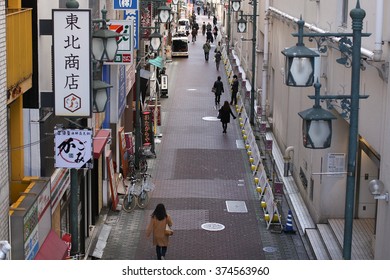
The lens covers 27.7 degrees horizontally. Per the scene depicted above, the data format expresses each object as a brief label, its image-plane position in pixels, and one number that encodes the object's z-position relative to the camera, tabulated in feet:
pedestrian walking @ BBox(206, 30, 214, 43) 232.53
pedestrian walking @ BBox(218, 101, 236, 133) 106.93
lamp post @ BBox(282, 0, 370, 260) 34.63
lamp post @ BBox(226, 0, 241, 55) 126.58
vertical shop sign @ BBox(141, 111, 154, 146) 91.81
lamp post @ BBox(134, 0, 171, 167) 86.89
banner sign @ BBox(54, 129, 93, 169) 42.70
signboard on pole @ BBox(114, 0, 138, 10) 79.41
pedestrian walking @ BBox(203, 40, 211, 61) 197.26
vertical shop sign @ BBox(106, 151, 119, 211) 70.65
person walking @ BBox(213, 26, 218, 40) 257.14
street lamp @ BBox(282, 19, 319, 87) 34.86
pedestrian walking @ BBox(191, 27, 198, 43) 249.34
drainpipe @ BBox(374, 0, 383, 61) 45.01
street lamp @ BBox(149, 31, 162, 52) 86.19
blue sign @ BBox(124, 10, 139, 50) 82.23
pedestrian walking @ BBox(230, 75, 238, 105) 128.77
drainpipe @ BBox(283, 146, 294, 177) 81.76
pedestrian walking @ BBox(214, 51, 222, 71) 178.91
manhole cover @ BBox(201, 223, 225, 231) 66.74
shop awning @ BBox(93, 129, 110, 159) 59.88
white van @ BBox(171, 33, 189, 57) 202.08
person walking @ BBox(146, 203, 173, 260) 54.95
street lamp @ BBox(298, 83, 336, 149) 34.83
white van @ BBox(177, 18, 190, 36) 253.26
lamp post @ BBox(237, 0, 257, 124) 113.35
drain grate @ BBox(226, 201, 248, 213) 72.69
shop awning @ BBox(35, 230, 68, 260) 43.37
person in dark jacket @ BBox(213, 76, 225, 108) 126.82
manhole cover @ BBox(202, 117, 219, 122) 120.43
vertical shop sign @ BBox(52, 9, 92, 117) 43.11
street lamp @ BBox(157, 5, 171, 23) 87.15
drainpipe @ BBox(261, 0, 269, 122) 114.93
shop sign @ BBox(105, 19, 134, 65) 72.08
